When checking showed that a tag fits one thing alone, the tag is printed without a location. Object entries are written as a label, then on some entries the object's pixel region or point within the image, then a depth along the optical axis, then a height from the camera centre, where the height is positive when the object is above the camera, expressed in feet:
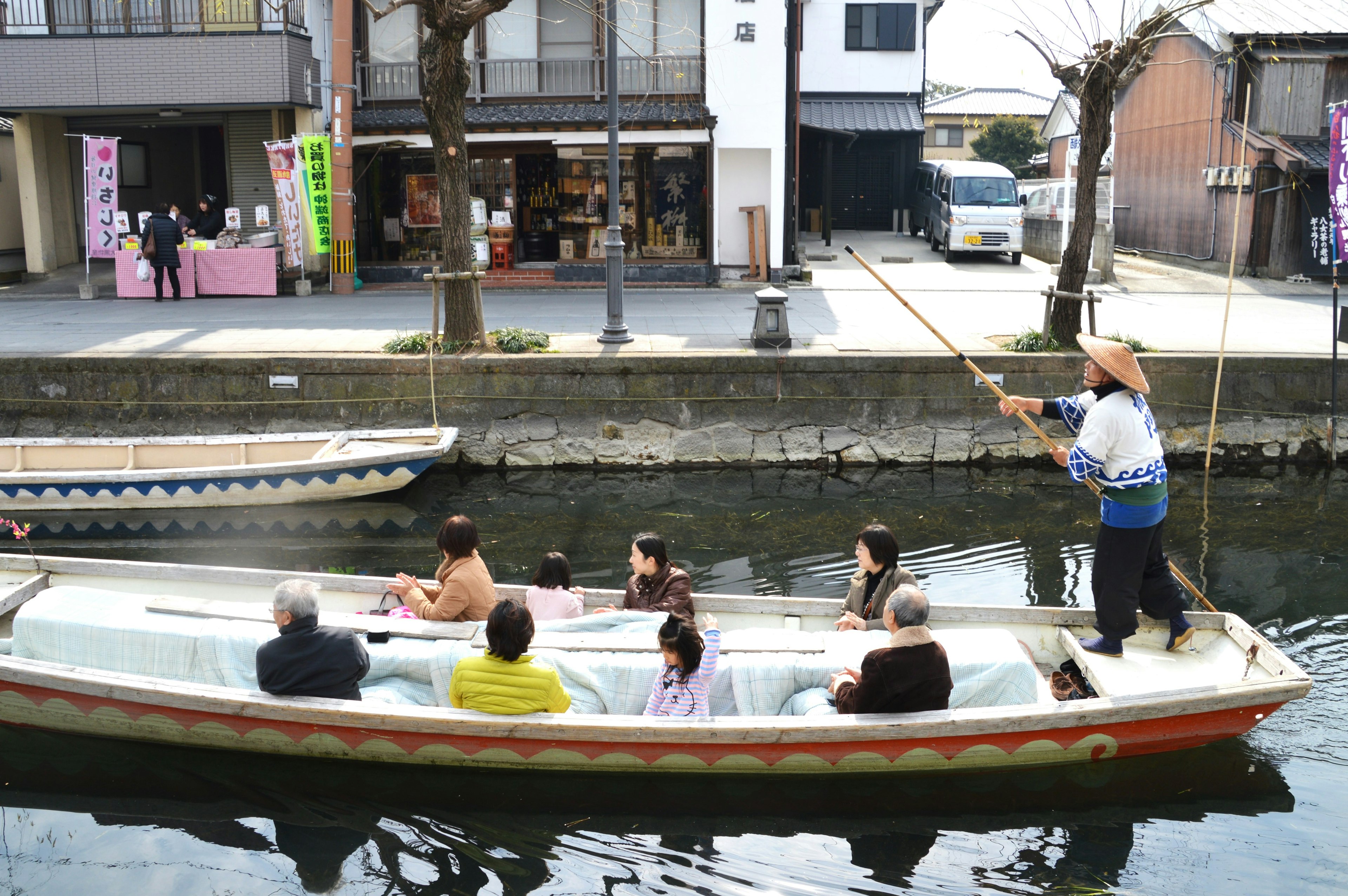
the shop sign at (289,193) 59.47 +2.68
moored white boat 33.68 -7.07
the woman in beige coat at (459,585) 20.94 -6.50
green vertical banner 58.90 +2.95
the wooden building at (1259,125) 66.74 +7.63
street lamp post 42.57 -0.42
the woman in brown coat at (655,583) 21.21 -6.63
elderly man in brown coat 17.24 -6.83
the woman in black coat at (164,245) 56.90 -0.17
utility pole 57.11 +5.82
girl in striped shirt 17.87 -7.07
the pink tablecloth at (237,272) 59.93 -1.63
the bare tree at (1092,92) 38.11 +5.44
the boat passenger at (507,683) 18.03 -7.17
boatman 19.85 -4.50
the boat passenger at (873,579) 20.72 -6.41
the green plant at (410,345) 41.42 -3.83
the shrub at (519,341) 41.60 -3.70
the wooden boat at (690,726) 18.06 -8.04
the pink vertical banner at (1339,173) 40.55 +2.74
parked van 77.30 +2.39
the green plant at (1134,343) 40.88 -3.66
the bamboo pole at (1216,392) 31.78 -4.75
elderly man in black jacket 18.02 -6.85
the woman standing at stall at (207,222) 60.54 +1.11
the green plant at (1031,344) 41.63 -3.75
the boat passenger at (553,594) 21.42 -6.79
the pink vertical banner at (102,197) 58.34 +2.39
